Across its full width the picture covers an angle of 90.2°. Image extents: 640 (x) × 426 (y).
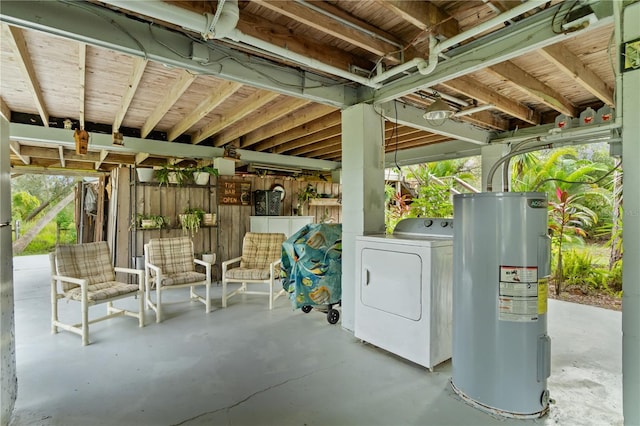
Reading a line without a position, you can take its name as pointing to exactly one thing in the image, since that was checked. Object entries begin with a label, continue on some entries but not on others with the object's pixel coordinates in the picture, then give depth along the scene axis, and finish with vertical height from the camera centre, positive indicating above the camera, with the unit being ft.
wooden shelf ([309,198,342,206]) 24.21 +0.74
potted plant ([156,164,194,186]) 17.84 +2.13
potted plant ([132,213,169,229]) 17.26 -0.49
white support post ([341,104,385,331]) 11.41 +0.94
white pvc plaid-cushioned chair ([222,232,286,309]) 15.97 -2.13
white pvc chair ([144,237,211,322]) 12.93 -2.50
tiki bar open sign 20.20 +1.25
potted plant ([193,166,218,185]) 19.02 +2.31
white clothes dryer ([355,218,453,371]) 8.65 -2.36
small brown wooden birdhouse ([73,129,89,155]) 14.34 +3.26
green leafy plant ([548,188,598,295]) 17.26 -0.54
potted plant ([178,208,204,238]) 18.44 -0.48
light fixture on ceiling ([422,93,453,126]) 10.19 +3.25
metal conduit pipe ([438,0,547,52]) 6.16 +3.97
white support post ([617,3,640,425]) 5.55 -0.38
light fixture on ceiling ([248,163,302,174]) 24.38 +3.54
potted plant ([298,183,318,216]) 23.71 +1.16
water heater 6.86 -2.06
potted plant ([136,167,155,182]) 17.49 +2.11
